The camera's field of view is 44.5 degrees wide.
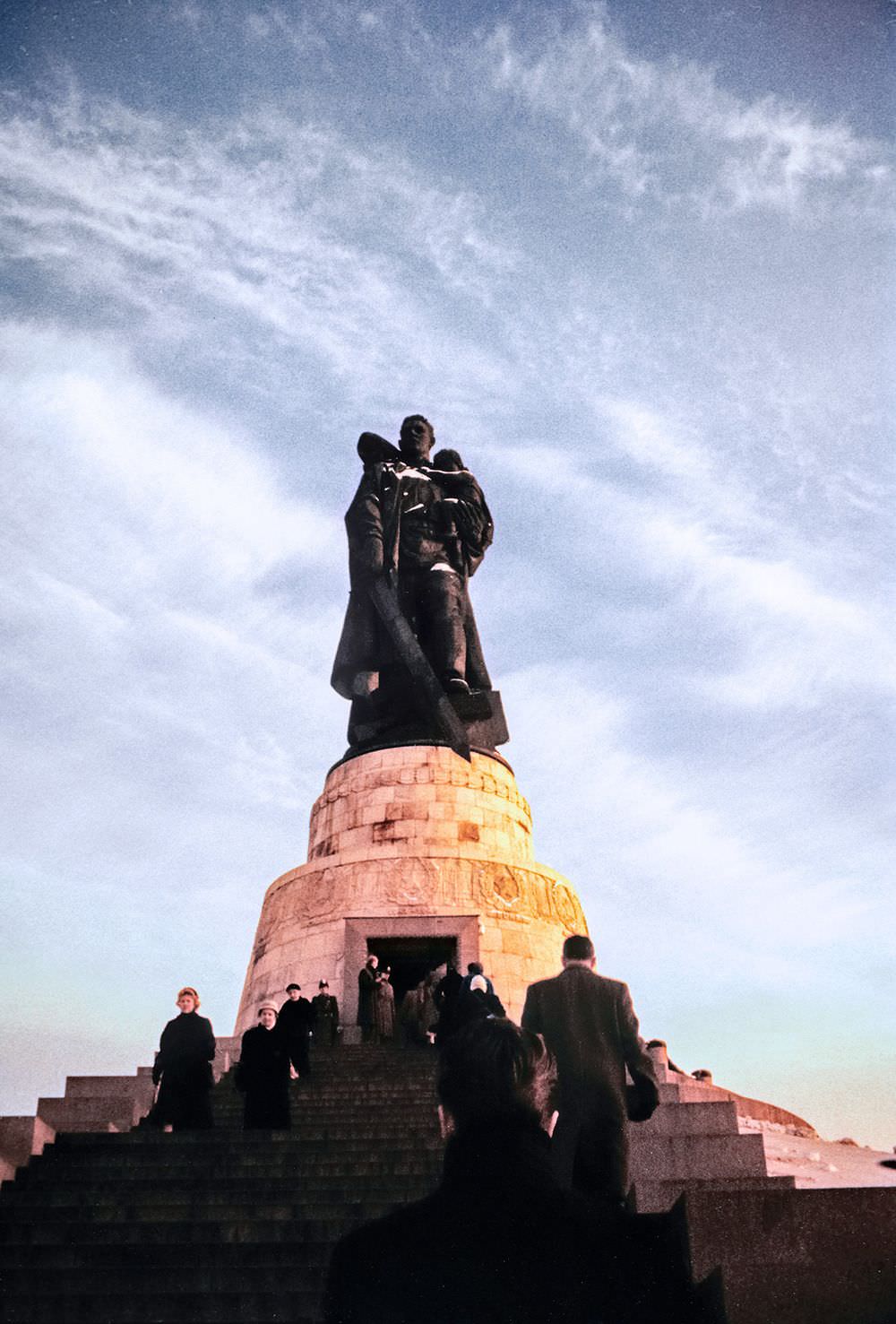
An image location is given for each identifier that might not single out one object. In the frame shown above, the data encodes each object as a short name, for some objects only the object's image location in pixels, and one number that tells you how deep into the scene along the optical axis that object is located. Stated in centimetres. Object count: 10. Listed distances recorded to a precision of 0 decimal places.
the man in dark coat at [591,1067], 521
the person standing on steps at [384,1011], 1480
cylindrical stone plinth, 1673
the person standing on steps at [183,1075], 912
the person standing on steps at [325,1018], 1455
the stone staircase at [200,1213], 563
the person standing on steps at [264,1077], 912
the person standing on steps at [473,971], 958
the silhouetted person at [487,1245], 222
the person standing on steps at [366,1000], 1486
